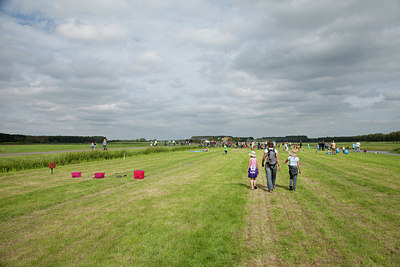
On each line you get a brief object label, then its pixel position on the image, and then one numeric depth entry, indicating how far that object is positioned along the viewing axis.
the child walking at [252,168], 10.63
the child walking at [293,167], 10.53
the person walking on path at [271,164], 10.59
